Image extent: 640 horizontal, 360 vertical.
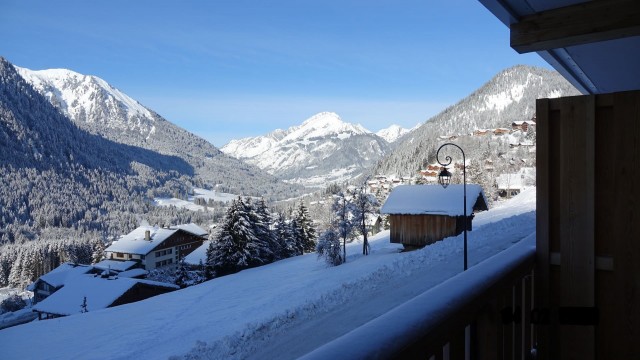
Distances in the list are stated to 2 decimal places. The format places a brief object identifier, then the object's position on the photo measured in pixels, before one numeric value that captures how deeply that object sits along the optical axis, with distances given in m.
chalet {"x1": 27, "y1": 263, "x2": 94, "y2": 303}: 39.57
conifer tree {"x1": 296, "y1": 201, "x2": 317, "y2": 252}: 42.19
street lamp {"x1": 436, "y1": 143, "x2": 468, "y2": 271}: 12.27
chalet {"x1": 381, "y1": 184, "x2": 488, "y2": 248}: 25.05
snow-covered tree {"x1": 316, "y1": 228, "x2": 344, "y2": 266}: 27.02
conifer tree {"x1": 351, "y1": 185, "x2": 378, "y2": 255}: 31.41
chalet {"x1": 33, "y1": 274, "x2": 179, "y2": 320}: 28.78
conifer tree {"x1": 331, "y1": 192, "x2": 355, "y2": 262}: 30.58
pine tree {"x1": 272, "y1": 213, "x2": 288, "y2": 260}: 37.51
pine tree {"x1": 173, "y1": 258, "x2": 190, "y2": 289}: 40.78
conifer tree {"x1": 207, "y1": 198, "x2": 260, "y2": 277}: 33.00
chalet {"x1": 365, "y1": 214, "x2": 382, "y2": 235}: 55.82
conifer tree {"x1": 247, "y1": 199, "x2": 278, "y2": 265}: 33.94
